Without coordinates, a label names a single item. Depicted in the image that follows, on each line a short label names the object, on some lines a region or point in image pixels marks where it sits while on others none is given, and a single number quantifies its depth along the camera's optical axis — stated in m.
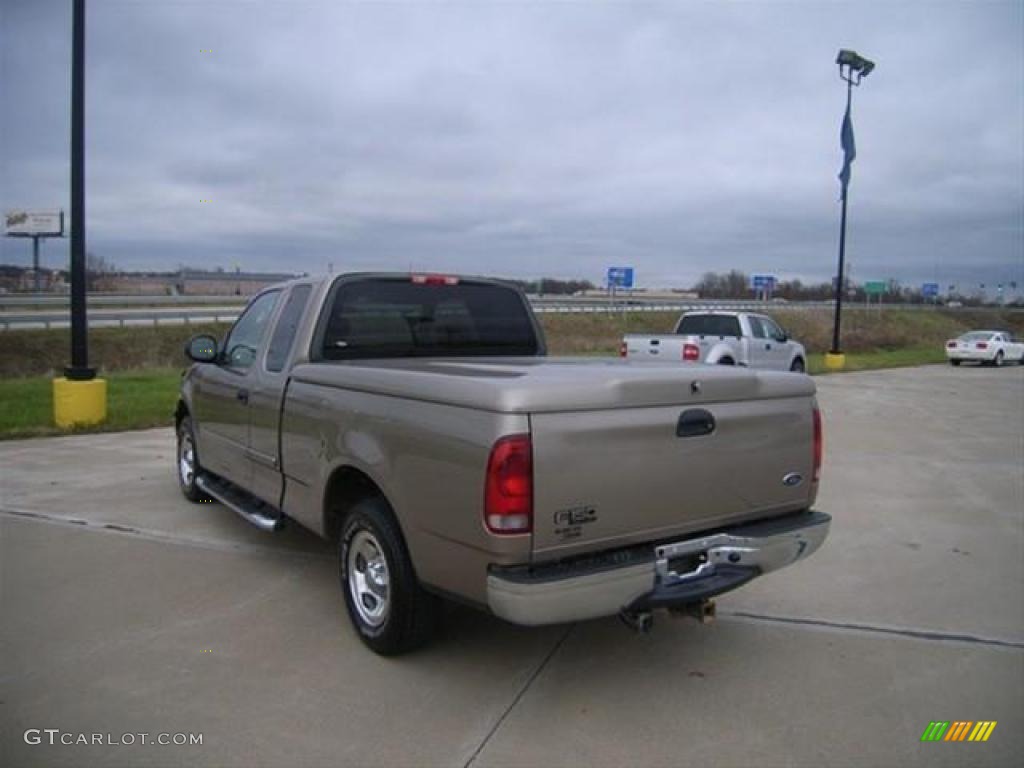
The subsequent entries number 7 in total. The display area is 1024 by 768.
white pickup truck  15.29
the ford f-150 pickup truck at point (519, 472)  3.08
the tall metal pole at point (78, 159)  9.92
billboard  75.56
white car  31.31
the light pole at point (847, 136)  25.41
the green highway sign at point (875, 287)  68.25
